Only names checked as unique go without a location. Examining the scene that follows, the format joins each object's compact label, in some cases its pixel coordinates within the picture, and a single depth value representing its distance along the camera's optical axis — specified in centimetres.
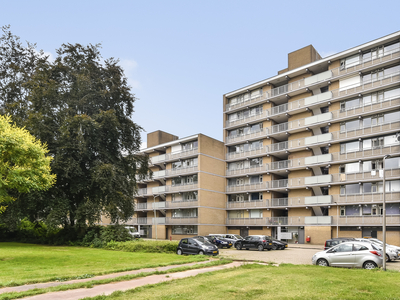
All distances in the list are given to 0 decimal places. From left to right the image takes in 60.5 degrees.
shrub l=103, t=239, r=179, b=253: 2781
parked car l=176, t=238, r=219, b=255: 2538
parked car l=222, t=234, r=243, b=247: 3803
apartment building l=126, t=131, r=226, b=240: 5269
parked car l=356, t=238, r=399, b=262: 2270
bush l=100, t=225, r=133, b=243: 3183
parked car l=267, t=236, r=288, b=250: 3397
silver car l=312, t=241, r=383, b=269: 1745
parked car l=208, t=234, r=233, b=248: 3694
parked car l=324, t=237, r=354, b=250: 2742
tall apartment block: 3878
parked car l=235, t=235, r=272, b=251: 3306
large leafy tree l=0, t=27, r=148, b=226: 3089
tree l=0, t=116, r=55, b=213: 1845
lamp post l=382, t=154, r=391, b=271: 1649
